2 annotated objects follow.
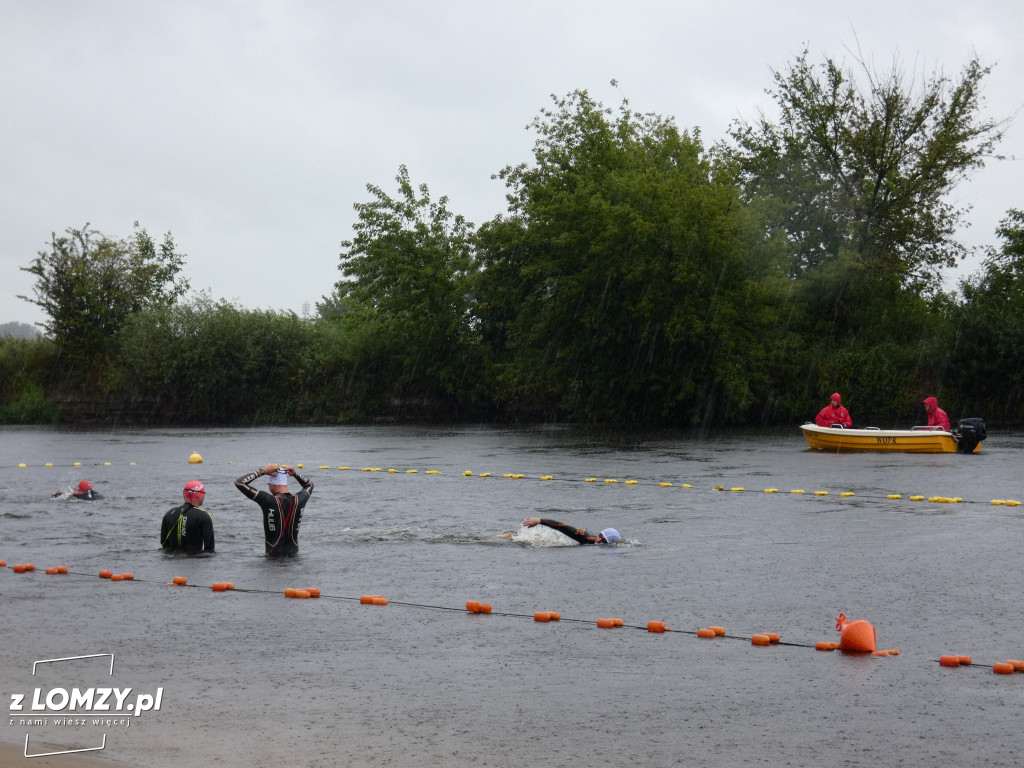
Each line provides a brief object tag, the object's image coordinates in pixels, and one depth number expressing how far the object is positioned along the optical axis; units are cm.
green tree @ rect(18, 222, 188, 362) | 6394
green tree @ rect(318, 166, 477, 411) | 5825
